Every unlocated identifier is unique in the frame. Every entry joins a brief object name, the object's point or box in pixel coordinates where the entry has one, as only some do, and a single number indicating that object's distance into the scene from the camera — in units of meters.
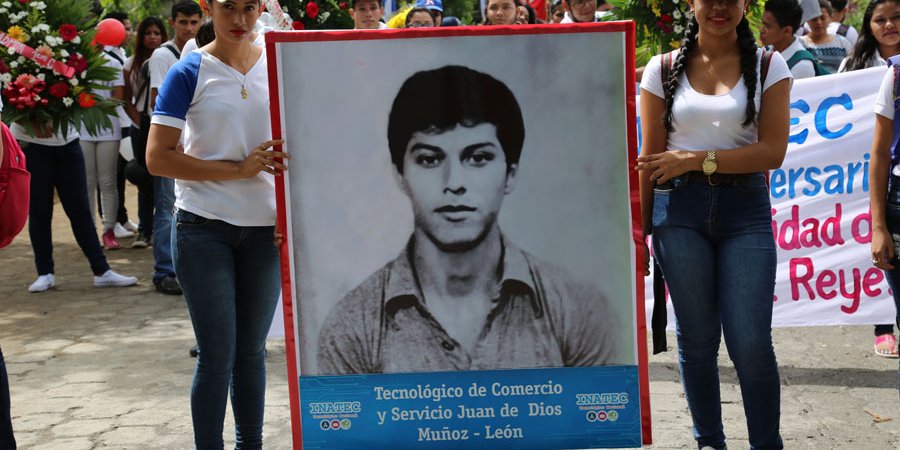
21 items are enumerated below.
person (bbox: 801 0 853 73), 10.37
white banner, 6.82
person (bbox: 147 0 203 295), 9.14
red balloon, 9.91
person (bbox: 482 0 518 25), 7.83
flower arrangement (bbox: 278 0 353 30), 8.56
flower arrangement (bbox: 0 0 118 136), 8.85
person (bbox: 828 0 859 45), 11.39
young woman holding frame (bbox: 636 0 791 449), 4.23
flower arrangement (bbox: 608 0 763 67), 7.35
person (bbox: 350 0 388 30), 8.14
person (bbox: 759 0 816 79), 7.01
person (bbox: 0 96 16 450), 4.33
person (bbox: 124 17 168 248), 9.86
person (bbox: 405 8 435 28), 9.02
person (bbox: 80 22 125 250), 11.13
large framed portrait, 4.07
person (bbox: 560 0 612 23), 9.08
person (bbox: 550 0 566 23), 13.23
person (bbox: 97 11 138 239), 11.35
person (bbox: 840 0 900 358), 6.46
